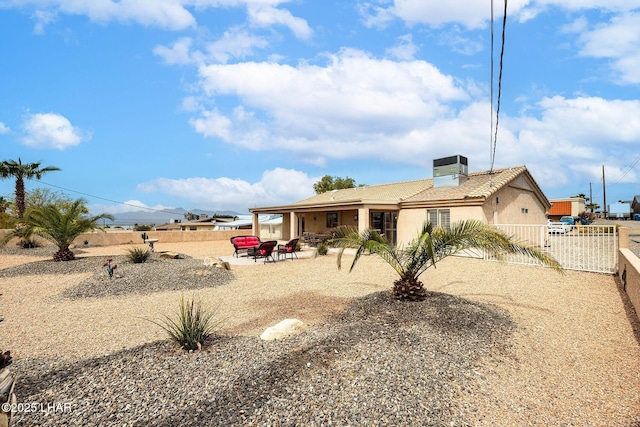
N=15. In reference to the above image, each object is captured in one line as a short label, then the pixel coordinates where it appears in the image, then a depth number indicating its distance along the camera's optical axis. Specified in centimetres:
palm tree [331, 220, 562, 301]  598
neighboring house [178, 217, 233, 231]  4685
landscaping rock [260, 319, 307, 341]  493
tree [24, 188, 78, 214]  2996
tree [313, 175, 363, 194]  4941
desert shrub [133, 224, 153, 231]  3528
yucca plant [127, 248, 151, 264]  1289
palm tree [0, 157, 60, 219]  2452
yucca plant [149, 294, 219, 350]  449
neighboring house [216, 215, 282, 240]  3019
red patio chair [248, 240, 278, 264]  1378
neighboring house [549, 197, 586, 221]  4259
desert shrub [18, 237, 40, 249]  2017
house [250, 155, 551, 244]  1520
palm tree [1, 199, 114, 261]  1318
